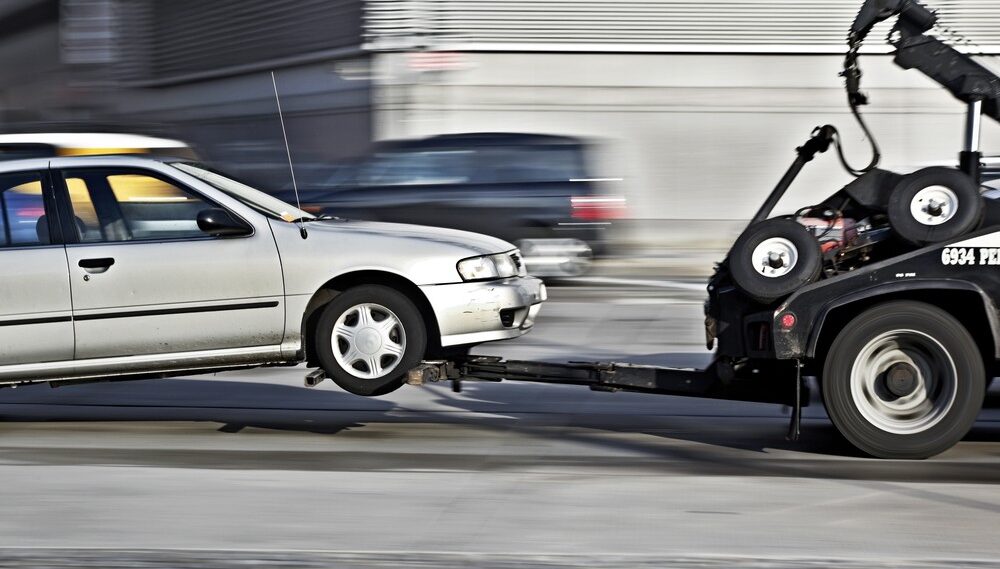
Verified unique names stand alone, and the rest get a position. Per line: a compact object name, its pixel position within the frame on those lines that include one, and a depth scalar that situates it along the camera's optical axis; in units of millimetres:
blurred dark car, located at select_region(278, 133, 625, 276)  30516
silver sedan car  14266
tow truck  12797
